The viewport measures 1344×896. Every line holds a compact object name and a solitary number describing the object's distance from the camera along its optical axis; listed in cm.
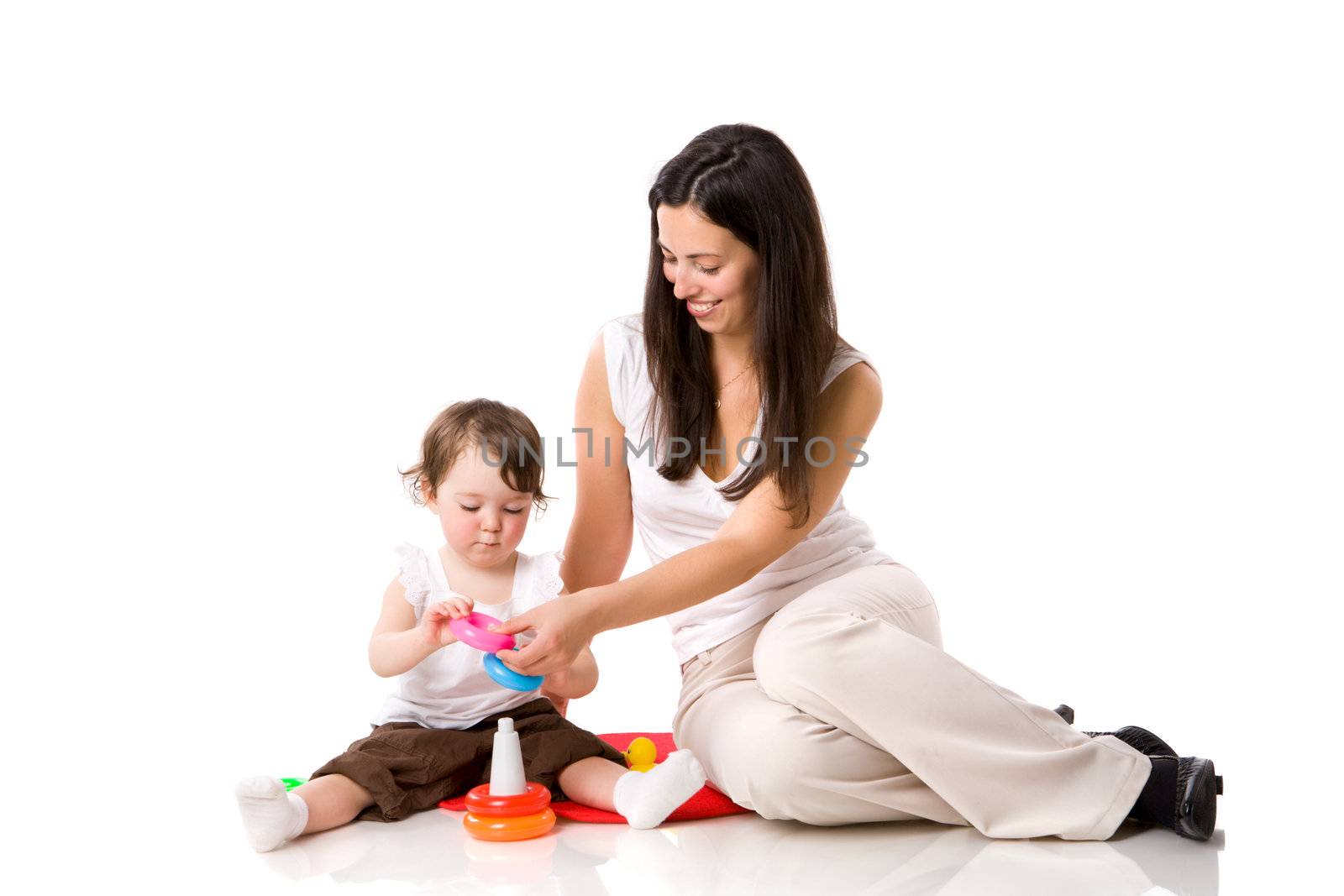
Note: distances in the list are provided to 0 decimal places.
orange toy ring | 236
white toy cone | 241
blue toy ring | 234
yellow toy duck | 279
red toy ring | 238
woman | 228
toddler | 249
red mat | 248
